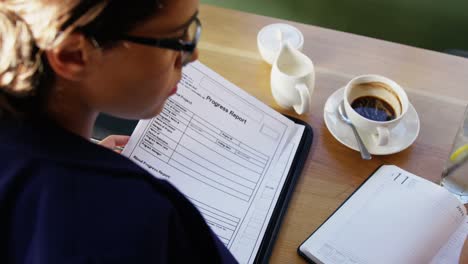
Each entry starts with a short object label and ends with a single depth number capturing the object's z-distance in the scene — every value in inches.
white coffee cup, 30.3
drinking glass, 29.2
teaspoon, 31.0
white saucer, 31.3
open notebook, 26.9
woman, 18.2
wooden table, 29.7
